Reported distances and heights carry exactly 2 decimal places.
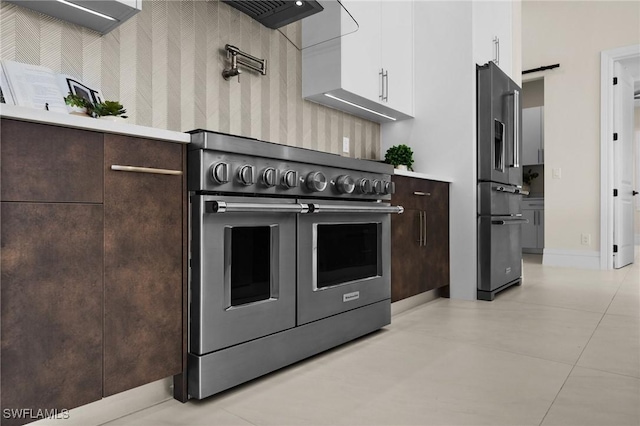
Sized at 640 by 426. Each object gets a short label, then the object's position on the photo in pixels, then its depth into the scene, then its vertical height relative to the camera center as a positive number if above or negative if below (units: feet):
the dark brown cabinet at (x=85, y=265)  3.45 -0.50
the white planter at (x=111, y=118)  4.68 +1.00
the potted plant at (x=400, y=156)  10.03 +1.23
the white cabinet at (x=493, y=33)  10.24 +4.52
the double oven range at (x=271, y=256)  4.66 -0.59
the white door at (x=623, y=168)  15.74 +1.54
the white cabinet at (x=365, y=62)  8.30 +3.03
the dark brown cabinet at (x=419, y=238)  8.40 -0.61
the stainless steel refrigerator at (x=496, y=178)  10.07 +0.76
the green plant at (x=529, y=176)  21.43 +1.62
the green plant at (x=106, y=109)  4.87 +1.14
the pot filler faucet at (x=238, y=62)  7.14 +2.53
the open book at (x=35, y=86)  4.57 +1.37
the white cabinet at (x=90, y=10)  4.86 +2.31
